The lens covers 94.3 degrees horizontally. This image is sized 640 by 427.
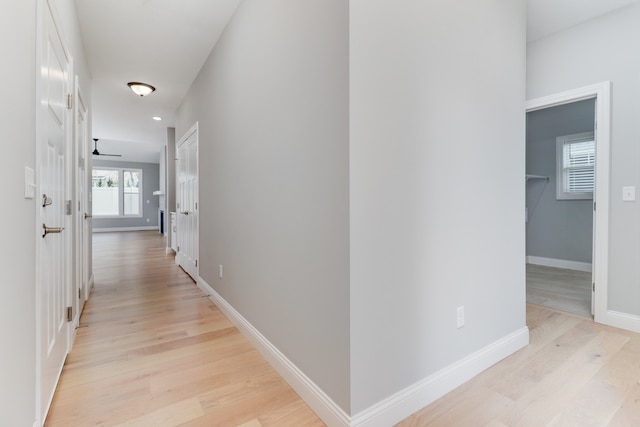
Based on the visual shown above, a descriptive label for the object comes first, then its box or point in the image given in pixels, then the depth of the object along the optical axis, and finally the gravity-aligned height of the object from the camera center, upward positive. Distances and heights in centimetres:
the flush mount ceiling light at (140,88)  387 +158
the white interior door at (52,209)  132 -1
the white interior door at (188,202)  380 +8
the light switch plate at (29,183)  111 +10
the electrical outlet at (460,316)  169 -61
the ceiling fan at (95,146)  739 +169
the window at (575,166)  460 +69
